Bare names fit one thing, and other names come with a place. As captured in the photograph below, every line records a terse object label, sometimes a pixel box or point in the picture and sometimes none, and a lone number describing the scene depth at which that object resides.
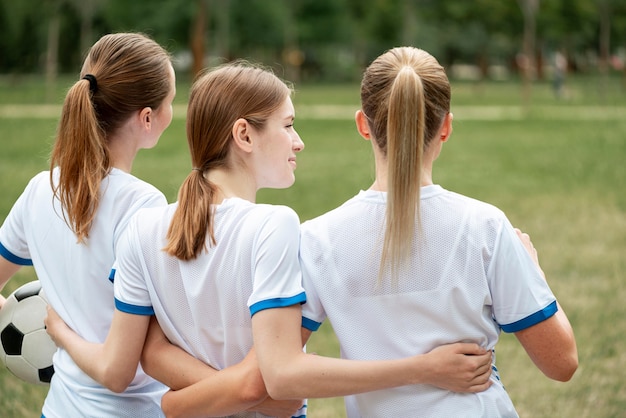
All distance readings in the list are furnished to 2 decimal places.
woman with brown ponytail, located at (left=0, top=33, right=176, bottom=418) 2.27
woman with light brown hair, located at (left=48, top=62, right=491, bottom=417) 1.95
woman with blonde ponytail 1.94
